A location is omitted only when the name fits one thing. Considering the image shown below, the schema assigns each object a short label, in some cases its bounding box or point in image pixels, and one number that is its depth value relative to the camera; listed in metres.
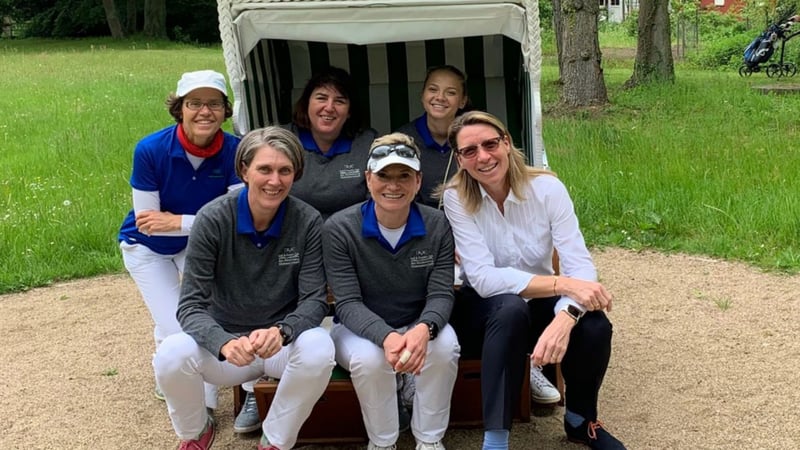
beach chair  4.14
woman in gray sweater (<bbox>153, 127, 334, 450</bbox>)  2.96
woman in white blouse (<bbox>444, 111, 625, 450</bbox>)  3.03
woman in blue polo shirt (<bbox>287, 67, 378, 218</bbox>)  4.04
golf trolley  17.70
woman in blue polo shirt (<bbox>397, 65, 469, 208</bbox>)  4.07
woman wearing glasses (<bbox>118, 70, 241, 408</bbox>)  3.52
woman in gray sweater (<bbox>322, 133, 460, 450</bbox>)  3.05
